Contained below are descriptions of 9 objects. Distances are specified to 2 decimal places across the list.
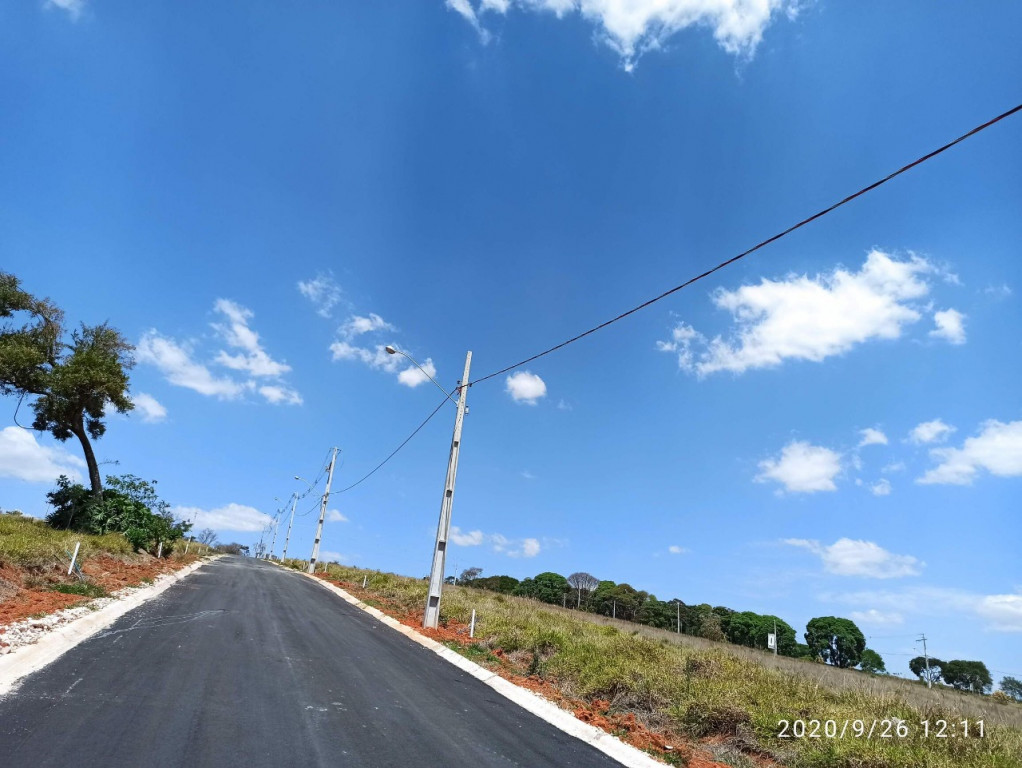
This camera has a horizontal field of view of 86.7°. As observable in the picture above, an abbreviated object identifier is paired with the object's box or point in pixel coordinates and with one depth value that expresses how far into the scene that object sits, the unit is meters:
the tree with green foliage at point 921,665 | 71.94
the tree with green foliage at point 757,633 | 78.50
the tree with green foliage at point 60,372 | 24.61
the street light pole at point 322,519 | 44.91
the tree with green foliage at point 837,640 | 83.81
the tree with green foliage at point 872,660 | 80.79
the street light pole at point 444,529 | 17.47
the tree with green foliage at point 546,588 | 92.44
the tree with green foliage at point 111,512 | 25.66
